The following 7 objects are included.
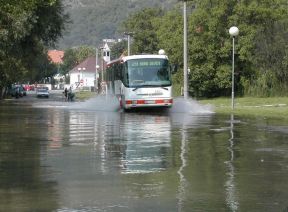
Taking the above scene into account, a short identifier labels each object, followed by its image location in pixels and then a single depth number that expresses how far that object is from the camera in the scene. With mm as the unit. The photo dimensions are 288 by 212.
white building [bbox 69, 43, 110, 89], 158350
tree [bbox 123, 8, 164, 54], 104562
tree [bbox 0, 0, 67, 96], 51938
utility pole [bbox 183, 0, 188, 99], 47656
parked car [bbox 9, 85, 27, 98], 99688
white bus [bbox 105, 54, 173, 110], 38250
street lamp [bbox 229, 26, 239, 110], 40281
